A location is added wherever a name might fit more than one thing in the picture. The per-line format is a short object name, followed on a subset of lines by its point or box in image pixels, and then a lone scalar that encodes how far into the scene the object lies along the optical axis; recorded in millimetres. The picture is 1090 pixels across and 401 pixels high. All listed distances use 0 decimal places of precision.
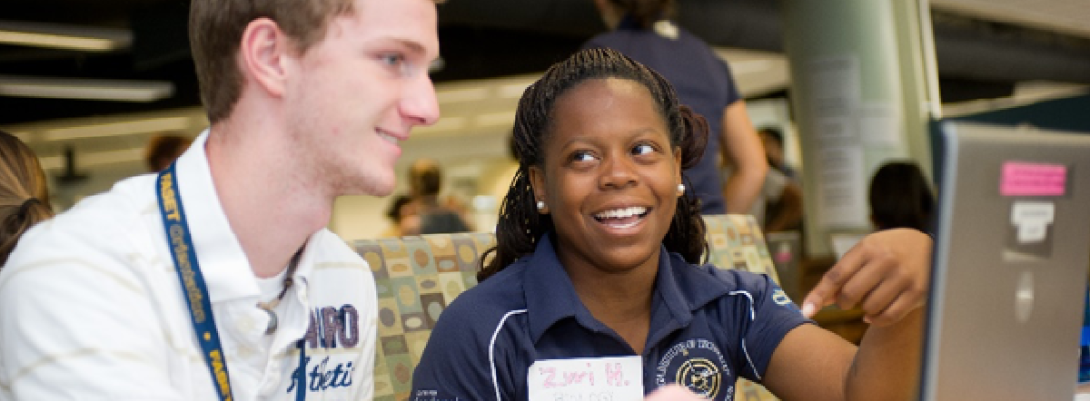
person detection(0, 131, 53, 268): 1282
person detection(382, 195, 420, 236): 4690
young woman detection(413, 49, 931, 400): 1384
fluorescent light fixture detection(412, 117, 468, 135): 15816
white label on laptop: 824
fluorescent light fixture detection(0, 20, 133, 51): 9133
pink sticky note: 798
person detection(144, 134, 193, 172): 3576
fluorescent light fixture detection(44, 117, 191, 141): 14086
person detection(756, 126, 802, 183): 5215
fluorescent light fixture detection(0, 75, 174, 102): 11336
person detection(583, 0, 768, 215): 2412
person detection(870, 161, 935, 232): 3480
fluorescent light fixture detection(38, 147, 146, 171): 16655
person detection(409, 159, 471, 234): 4534
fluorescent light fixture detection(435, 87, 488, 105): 13194
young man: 923
